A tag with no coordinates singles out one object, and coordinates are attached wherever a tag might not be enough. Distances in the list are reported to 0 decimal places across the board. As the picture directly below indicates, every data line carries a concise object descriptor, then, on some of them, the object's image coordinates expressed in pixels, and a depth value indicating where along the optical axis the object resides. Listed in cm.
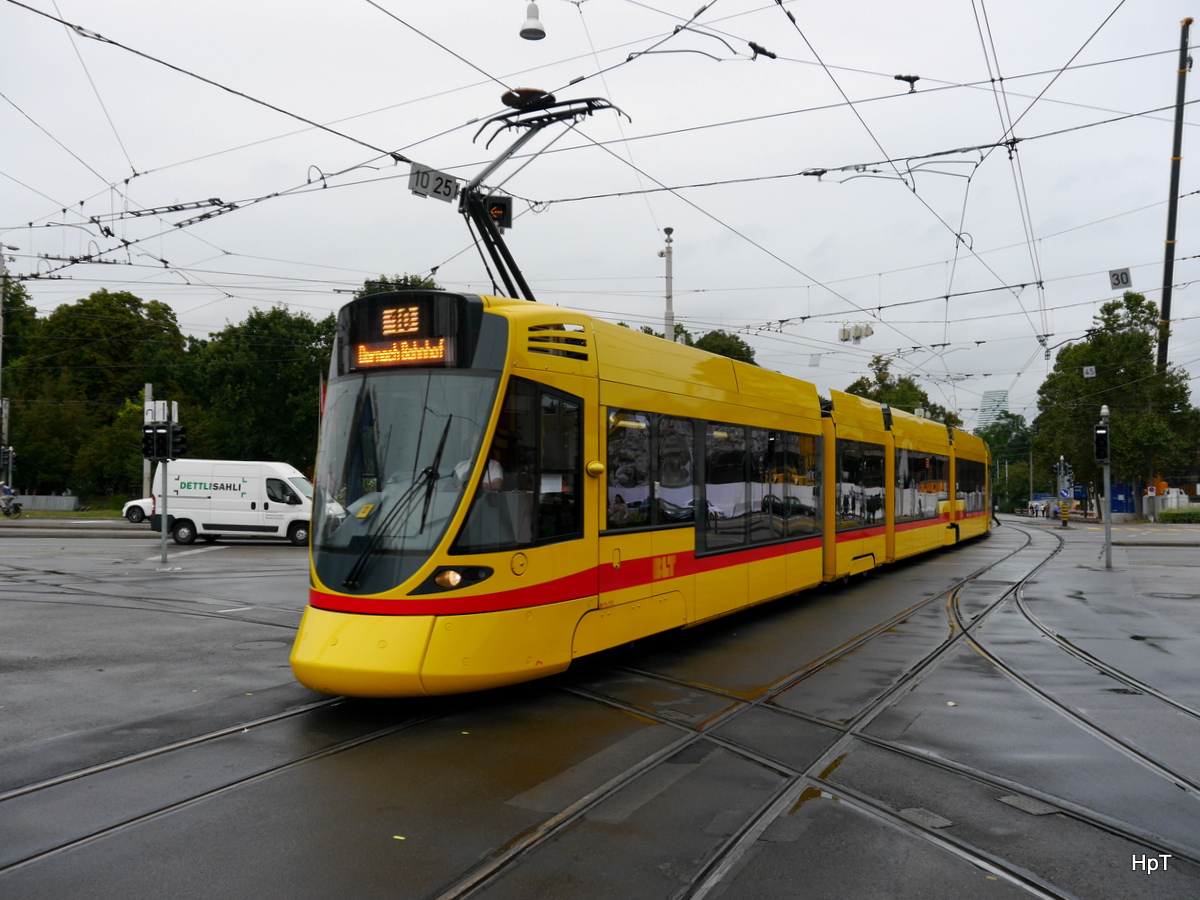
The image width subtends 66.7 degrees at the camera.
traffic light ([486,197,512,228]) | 1179
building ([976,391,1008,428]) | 12169
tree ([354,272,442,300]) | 3756
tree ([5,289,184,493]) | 4972
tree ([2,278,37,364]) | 5516
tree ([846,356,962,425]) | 6297
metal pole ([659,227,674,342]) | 2311
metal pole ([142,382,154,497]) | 3522
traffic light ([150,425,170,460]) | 1941
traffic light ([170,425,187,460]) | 1981
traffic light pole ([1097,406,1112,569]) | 1952
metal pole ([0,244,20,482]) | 4228
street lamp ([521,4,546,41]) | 1118
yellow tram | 639
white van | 2605
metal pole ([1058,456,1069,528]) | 5304
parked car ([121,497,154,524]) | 3412
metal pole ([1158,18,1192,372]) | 3306
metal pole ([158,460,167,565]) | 1954
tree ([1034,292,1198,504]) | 4688
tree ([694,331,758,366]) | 5784
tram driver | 659
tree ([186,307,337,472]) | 4797
